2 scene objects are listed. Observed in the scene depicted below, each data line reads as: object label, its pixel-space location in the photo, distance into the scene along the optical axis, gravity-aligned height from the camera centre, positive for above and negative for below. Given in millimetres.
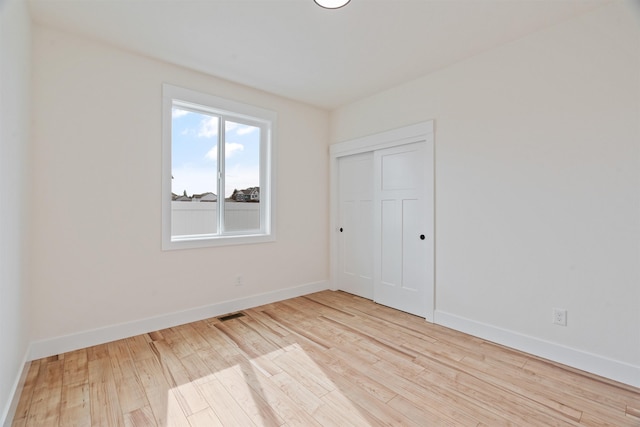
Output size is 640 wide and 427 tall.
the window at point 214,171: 3004 +477
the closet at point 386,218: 3186 -66
